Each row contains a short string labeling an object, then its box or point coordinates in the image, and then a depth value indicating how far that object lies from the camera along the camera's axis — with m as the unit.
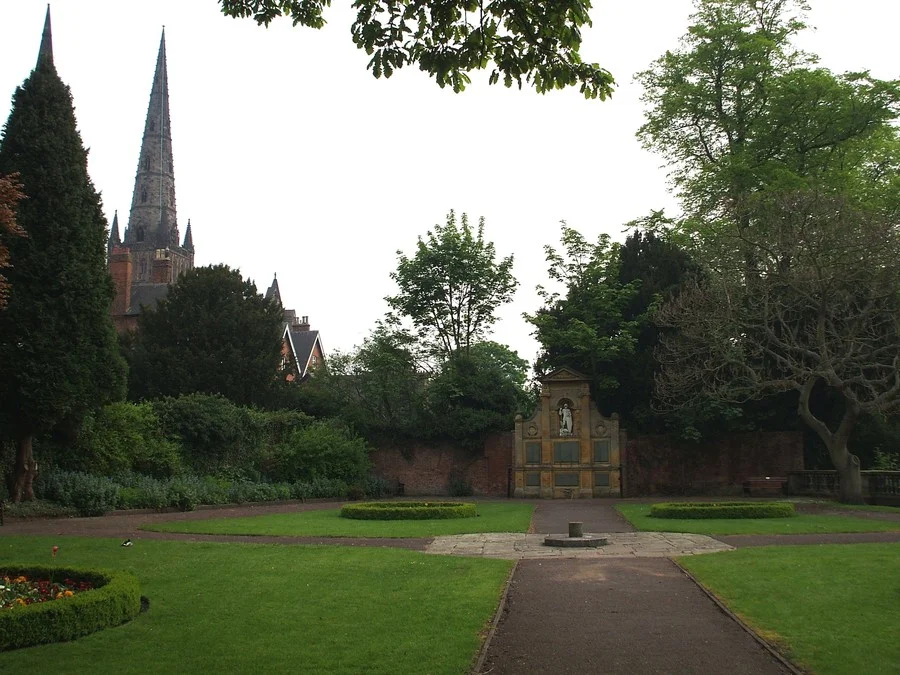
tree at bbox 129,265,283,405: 39.47
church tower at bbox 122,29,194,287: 86.56
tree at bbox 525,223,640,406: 33.62
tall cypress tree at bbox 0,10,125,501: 20.64
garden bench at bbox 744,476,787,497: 29.58
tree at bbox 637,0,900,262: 28.30
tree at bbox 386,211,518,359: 39.59
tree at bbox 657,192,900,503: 23.16
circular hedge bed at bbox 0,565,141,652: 7.59
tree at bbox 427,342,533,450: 36.00
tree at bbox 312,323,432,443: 37.25
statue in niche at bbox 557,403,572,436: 32.92
